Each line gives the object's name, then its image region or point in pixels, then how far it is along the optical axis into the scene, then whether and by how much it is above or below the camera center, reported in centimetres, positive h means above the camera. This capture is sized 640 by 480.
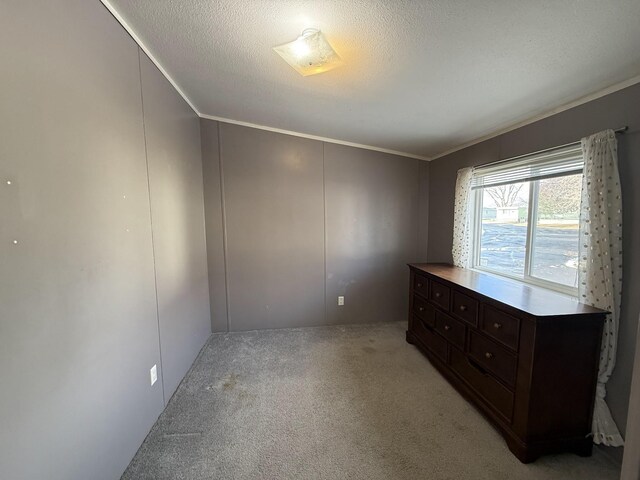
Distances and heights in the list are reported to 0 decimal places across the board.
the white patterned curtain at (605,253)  147 -20
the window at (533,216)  183 +2
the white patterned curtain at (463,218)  269 +1
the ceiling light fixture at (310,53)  135 +93
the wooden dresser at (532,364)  146 -89
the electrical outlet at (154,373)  174 -103
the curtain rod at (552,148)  146 +50
